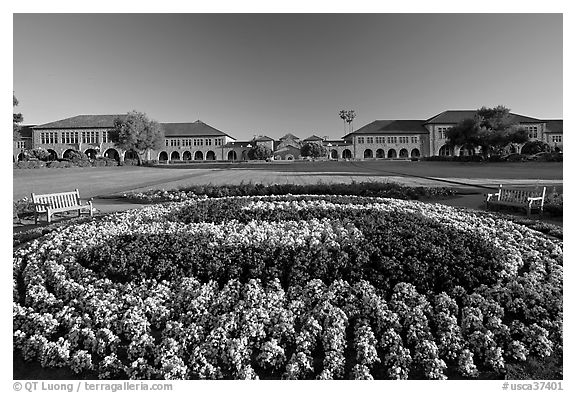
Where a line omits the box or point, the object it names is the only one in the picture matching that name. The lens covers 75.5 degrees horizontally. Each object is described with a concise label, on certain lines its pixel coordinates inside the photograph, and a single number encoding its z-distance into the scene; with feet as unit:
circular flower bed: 9.48
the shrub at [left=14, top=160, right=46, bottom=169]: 128.26
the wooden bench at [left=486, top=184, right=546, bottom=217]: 29.43
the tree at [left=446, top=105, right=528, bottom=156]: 161.79
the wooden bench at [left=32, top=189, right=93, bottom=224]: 28.61
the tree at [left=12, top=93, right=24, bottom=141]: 116.13
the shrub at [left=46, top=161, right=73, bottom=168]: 148.58
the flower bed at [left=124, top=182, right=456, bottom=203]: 39.42
